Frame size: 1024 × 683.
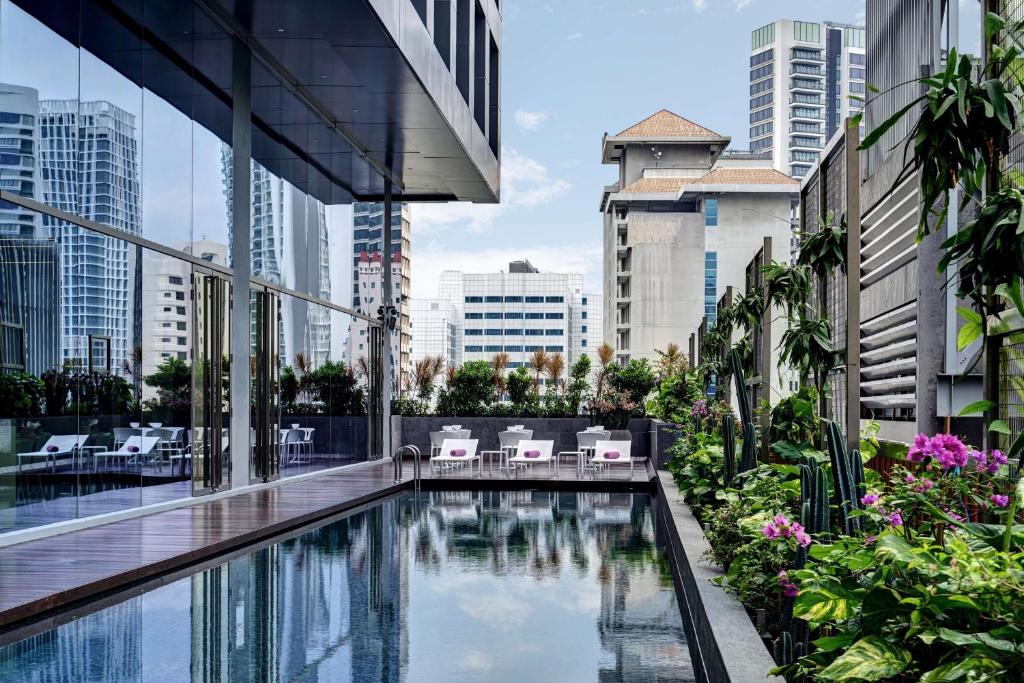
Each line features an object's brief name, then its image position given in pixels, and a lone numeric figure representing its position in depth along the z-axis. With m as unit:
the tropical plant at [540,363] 24.37
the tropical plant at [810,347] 6.68
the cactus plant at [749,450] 7.34
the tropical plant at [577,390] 22.17
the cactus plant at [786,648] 3.70
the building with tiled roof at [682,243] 68.75
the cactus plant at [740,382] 8.09
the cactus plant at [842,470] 4.11
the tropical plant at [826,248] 6.25
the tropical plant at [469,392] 22.34
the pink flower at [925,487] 4.01
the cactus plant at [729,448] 8.02
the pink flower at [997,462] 3.52
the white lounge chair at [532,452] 16.52
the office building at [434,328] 139.88
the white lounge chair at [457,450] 16.73
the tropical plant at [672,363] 22.47
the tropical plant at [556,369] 23.97
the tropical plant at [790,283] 8.12
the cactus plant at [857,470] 4.49
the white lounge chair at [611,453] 16.55
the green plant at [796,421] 7.66
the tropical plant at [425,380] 22.69
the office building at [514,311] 128.75
